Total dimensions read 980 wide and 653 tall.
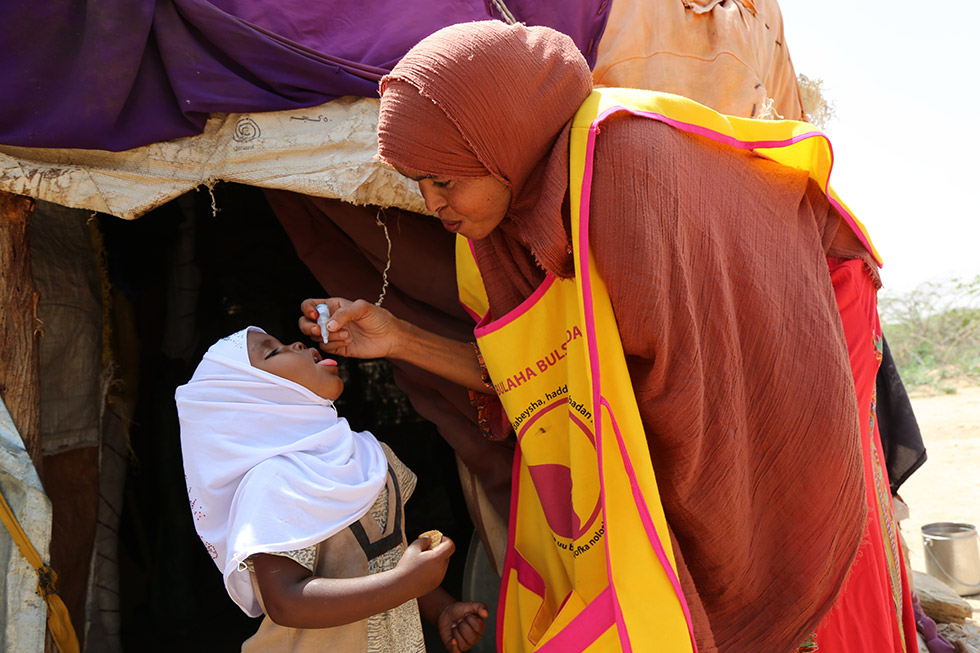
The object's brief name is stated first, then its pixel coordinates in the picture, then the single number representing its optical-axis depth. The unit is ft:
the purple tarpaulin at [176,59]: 6.19
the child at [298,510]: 5.06
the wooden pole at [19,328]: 6.85
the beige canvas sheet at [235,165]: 6.48
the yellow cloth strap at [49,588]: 6.19
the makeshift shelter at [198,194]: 6.40
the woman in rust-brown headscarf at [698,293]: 4.83
